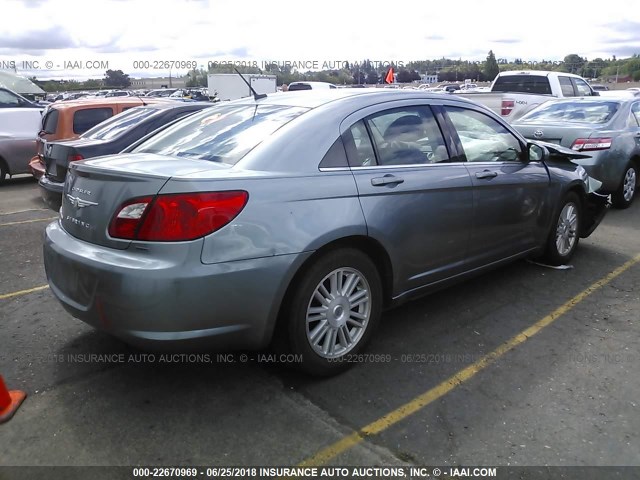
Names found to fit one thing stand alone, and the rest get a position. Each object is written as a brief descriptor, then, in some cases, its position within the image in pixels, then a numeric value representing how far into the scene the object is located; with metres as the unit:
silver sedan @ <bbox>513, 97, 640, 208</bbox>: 7.61
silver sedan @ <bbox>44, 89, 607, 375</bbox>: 2.70
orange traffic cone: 2.87
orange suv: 8.79
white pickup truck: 13.27
